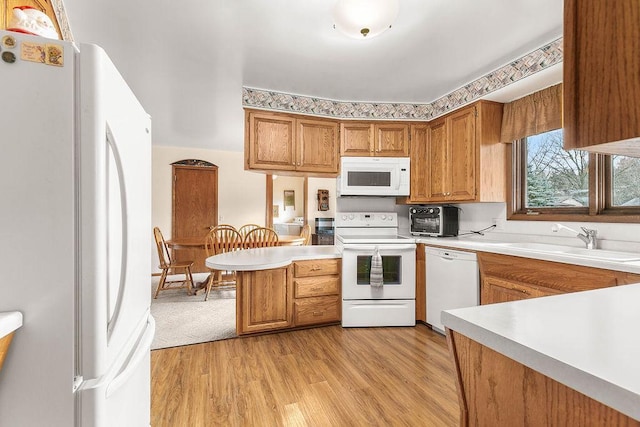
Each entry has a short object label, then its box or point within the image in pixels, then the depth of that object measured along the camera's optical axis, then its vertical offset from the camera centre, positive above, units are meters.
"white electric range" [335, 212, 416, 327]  2.86 -0.73
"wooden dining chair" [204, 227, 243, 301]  3.82 -0.41
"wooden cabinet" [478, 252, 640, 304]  1.59 -0.42
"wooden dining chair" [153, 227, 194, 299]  4.00 -0.74
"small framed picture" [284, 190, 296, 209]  7.91 +0.38
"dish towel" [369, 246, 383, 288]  2.81 -0.58
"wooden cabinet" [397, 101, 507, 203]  2.74 +0.55
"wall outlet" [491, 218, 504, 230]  2.85 -0.11
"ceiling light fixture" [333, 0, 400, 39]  1.52 +1.07
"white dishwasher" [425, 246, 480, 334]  2.43 -0.62
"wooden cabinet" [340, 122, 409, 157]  3.24 +0.82
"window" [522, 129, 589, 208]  2.34 +0.32
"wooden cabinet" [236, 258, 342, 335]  2.64 -0.81
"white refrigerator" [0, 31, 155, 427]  0.68 -0.04
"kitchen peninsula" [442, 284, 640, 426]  0.44 -0.26
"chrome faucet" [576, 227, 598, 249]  2.07 -0.19
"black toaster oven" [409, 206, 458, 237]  3.05 -0.10
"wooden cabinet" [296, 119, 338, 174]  3.10 +0.72
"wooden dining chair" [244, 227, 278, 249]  3.91 -0.39
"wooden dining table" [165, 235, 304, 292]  3.97 -0.45
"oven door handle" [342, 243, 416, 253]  2.89 -0.35
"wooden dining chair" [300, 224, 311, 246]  4.49 -0.33
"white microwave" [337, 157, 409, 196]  3.19 +0.40
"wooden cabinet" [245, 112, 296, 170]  2.93 +0.72
